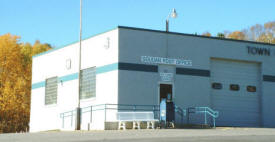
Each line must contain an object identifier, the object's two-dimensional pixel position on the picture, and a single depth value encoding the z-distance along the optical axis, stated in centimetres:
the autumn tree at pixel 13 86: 5831
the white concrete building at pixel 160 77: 3080
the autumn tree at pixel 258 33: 7838
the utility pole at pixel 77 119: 2933
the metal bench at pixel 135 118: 2716
